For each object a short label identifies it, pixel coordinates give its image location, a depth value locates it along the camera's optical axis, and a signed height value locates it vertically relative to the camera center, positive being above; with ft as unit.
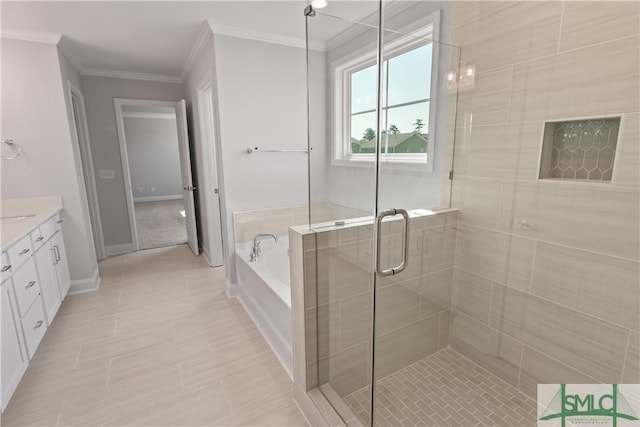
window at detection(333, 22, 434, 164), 6.05 +1.15
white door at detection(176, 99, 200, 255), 12.64 -0.63
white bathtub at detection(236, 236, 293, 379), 6.65 -3.21
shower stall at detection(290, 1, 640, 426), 4.54 -1.09
